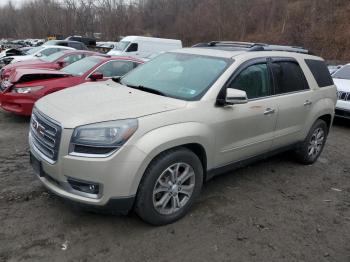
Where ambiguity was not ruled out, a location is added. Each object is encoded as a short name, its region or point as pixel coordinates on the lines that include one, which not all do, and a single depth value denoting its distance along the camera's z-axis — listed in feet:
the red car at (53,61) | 29.93
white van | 63.26
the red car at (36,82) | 22.11
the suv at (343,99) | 26.89
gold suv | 9.68
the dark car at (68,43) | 67.36
